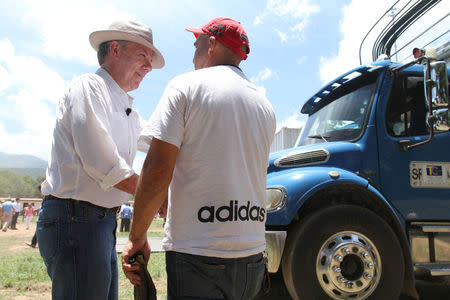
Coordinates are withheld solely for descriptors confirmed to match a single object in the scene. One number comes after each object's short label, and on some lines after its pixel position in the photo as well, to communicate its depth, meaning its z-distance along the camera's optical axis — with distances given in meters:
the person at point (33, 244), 11.52
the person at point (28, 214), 23.31
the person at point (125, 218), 19.86
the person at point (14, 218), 22.44
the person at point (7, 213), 19.67
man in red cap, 1.40
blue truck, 3.35
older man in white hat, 1.55
